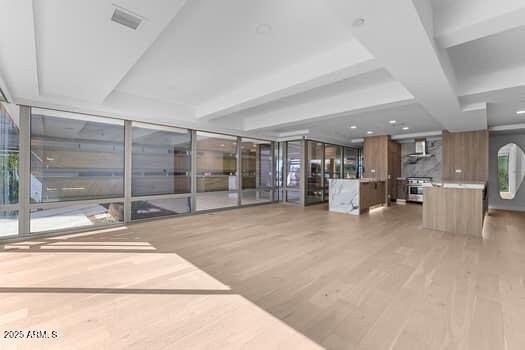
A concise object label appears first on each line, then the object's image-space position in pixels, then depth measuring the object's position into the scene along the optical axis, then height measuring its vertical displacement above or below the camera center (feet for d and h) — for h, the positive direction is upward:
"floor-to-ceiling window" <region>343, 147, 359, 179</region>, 32.77 +1.74
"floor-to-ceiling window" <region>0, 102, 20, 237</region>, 12.42 +0.36
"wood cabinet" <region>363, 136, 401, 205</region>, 26.84 +1.67
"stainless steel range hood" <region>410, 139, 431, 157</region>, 27.27 +3.12
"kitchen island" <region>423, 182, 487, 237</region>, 14.08 -2.12
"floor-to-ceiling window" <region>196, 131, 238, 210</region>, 20.89 +0.35
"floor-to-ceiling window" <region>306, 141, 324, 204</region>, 26.91 +0.32
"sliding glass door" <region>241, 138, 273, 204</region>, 24.70 +0.43
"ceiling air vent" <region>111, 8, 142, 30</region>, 6.42 +4.48
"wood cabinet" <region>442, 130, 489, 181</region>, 21.20 +1.79
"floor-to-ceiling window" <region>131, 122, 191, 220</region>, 17.20 +0.30
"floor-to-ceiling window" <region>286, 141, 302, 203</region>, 26.99 +0.43
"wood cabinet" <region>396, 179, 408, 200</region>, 28.37 -1.78
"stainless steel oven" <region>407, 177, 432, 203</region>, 27.32 -1.48
